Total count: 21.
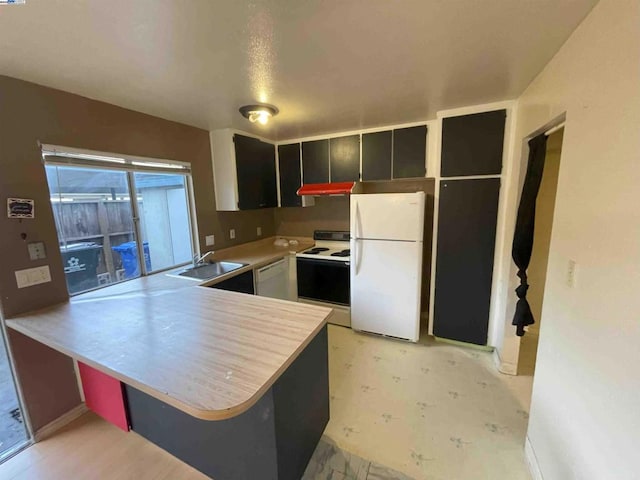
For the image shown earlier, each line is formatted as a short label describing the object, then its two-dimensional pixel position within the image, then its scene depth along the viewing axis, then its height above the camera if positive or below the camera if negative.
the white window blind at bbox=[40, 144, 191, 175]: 1.75 +0.38
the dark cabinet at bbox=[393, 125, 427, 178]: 2.68 +0.52
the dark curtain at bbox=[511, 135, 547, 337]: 1.73 -0.18
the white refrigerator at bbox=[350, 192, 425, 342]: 2.54 -0.61
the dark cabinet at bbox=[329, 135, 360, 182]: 3.01 +0.52
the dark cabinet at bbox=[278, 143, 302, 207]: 3.36 +0.40
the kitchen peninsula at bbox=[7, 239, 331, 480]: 0.98 -0.64
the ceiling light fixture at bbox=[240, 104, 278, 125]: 2.12 +0.77
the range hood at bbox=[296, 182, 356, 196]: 2.93 +0.18
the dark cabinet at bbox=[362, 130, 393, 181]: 2.84 +0.52
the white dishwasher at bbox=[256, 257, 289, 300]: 2.80 -0.85
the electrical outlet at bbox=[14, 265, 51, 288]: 1.62 -0.41
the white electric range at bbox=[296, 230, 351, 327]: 3.02 -0.90
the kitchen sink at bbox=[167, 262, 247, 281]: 2.48 -0.63
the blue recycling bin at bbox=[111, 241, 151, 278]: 2.25 -0.42
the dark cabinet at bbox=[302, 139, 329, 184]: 3.17 +0.52
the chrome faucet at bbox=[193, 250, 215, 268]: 2.76 -0.54
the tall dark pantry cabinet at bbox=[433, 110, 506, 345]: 2.27 -0.20
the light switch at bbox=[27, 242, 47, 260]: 1.66 -0.25
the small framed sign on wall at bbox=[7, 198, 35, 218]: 1.56 +0.02
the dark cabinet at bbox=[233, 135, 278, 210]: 2.93 +0.39
